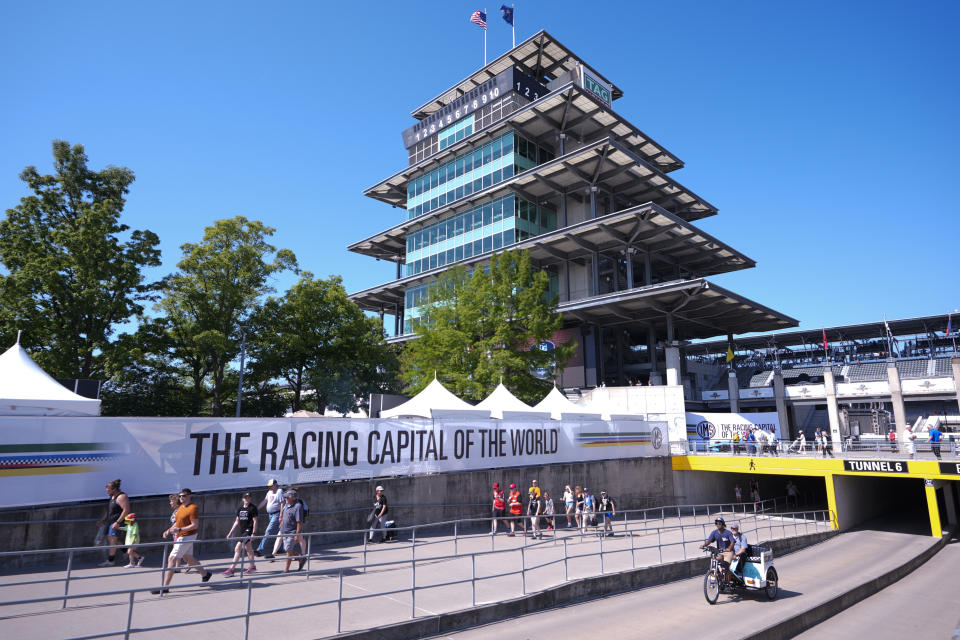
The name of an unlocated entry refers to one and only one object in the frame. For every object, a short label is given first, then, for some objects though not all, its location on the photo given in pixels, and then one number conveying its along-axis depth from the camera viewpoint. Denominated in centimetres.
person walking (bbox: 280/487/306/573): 1164
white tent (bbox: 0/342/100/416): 1270
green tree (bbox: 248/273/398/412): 3519
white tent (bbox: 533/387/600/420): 2602
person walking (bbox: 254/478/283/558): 1222
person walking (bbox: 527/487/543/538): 1775
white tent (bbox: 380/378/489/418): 2131
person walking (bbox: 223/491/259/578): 1164
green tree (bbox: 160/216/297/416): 3100
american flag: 5640
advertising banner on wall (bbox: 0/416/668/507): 1131
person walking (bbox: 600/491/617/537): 1910
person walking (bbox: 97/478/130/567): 1104
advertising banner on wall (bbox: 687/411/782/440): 3484
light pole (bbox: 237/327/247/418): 3163
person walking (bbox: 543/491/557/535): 1895
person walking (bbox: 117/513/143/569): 1089
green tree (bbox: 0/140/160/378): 2505
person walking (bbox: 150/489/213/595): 997
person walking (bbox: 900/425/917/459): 2483
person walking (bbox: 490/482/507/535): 1780
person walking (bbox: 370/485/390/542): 1503
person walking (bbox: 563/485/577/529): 1986
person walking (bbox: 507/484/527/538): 1831
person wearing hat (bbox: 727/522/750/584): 1361
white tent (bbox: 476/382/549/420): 2441
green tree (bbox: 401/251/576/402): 3228
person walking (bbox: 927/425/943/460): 2753
